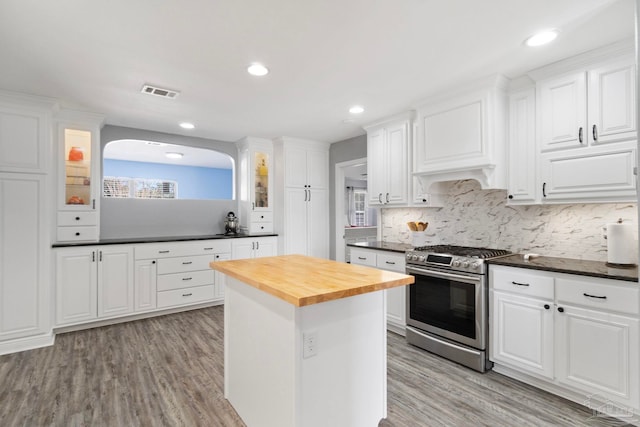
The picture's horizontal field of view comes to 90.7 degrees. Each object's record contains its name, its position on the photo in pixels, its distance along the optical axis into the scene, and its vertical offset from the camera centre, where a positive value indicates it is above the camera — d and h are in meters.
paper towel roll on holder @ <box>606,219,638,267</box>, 2.21 -0.22
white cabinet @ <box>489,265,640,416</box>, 1.96 -0.84
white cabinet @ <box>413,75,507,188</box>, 2.76 +0.75
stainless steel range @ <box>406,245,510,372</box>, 2.62 -0.80
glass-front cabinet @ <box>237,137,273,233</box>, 4.89 +0.46
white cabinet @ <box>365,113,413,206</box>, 3.66 +0.65
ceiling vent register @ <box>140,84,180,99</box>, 2.87 +1.15
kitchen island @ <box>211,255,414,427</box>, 1.52 -0.70
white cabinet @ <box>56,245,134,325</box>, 3.45 -0.79
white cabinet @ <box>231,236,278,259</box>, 4.66 -0.51
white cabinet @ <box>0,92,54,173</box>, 3.04 +0.80
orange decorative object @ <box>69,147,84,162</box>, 3.69 +0.70
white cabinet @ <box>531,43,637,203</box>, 2.17 +0.63
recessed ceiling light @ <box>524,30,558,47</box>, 2.05 +1.17
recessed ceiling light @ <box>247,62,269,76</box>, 2.48 +1.17
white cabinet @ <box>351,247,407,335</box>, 3.36 -0.85
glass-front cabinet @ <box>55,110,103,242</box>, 3.56 +0.44
